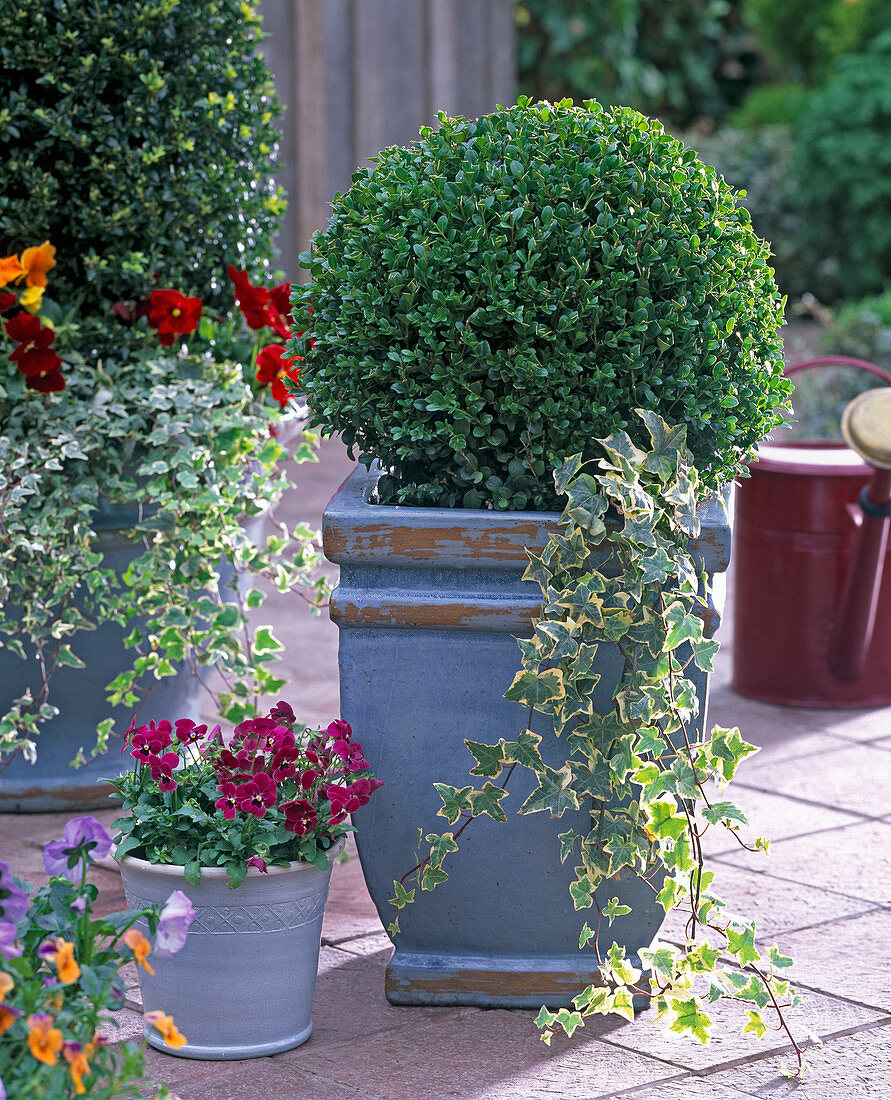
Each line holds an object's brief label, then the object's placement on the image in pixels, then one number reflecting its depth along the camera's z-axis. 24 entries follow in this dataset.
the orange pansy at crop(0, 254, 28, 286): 5.17
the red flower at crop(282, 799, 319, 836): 3.87
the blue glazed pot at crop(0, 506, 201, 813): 5.87
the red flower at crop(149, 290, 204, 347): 5.71
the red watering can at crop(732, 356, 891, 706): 6.98
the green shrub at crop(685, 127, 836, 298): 18.89
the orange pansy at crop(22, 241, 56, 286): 5.37
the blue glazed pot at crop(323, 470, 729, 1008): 4.07
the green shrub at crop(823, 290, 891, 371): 11.45
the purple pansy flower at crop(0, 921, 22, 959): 2.93
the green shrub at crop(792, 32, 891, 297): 16.86
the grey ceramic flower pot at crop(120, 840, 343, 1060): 3.90
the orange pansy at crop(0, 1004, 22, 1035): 2.71
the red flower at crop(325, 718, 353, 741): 4.11
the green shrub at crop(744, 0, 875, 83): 19.63
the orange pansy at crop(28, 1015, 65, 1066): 2.63
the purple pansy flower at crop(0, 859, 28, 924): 3.10
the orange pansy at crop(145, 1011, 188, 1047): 2.87
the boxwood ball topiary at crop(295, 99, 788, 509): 3.99
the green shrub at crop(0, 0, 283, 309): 5.73
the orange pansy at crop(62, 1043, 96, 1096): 2.69
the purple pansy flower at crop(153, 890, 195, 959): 3.17
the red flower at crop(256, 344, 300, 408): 5.66
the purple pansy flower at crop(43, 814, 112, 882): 3.26
